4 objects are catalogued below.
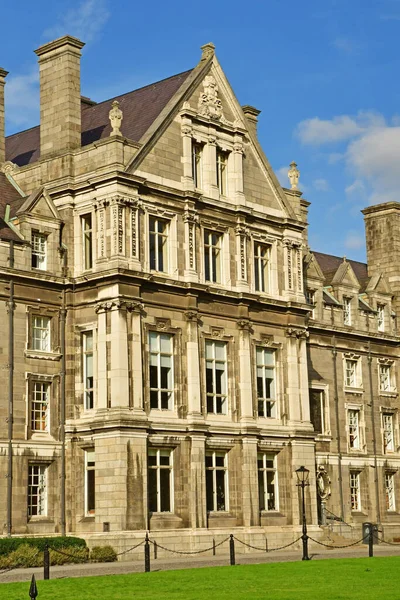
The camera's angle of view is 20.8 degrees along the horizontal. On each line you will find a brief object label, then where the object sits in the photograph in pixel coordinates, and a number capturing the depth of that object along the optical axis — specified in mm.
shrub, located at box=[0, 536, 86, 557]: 38719
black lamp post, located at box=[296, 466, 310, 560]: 41531
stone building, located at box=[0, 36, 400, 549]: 43656
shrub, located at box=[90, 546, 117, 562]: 41062
